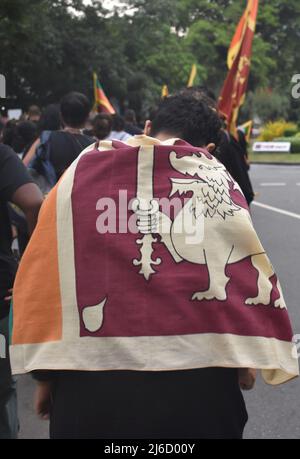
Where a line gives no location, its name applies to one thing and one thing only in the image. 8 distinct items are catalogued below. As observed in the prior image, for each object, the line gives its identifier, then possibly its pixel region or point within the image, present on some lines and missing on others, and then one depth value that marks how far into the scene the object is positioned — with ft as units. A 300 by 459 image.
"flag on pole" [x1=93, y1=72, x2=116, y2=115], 39.99
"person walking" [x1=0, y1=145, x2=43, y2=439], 8.23
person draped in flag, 5.48
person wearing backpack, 14.78
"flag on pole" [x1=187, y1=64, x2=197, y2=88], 46.45
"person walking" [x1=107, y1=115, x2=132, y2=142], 24.93
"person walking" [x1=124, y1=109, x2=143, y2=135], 31.07
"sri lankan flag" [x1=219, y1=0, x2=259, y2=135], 27.66
